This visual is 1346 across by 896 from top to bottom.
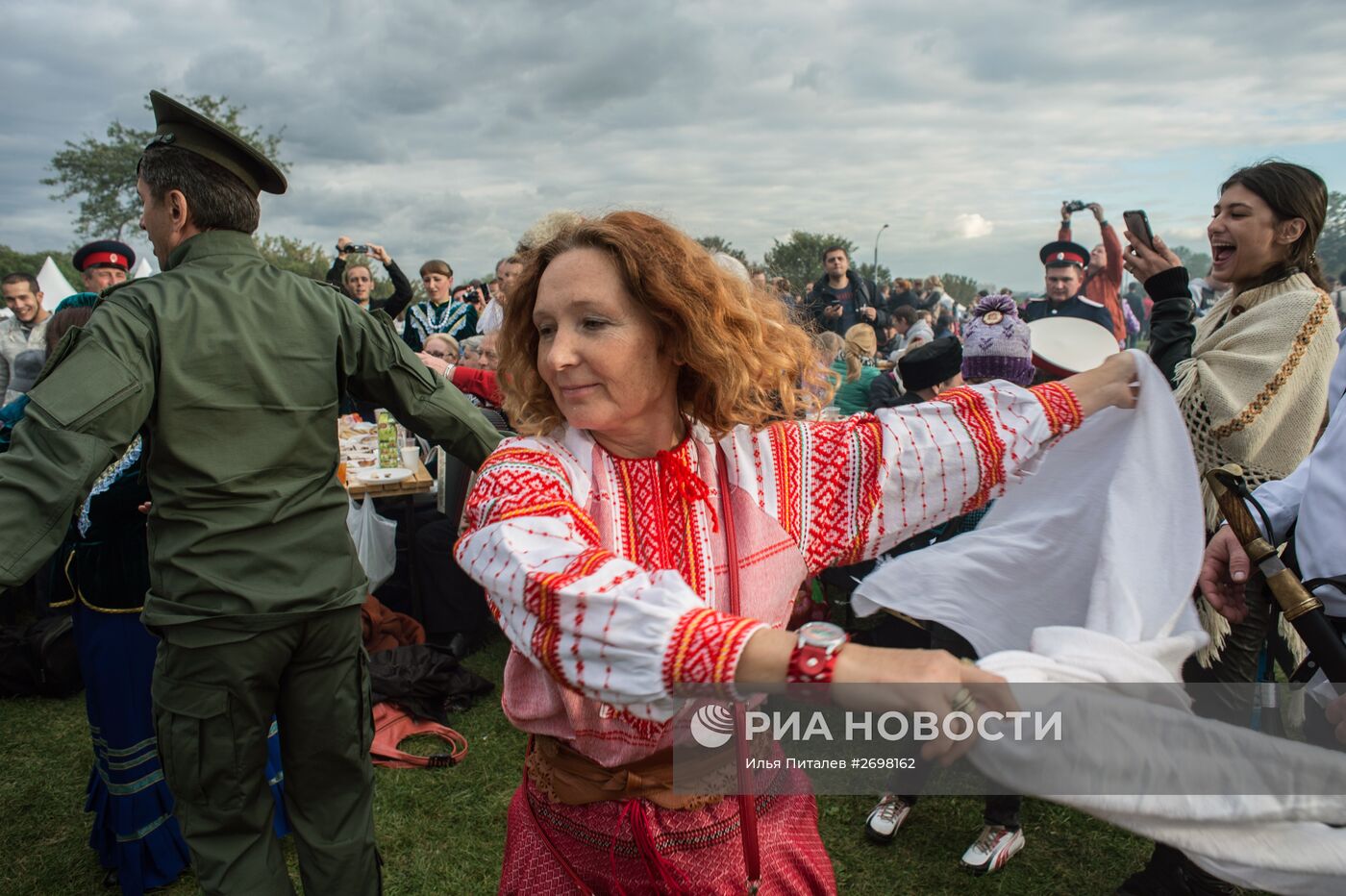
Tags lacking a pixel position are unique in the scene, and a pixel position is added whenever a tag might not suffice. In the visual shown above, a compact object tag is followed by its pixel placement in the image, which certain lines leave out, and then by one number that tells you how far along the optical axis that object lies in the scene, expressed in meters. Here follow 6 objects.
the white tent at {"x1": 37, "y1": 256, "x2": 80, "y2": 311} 11.80
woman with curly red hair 1.46
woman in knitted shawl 2.93
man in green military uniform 2.24
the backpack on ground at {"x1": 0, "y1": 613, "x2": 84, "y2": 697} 4.73
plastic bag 5.01
